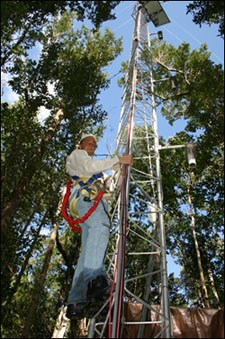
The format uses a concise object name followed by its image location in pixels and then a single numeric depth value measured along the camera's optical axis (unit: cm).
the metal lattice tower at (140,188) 307
